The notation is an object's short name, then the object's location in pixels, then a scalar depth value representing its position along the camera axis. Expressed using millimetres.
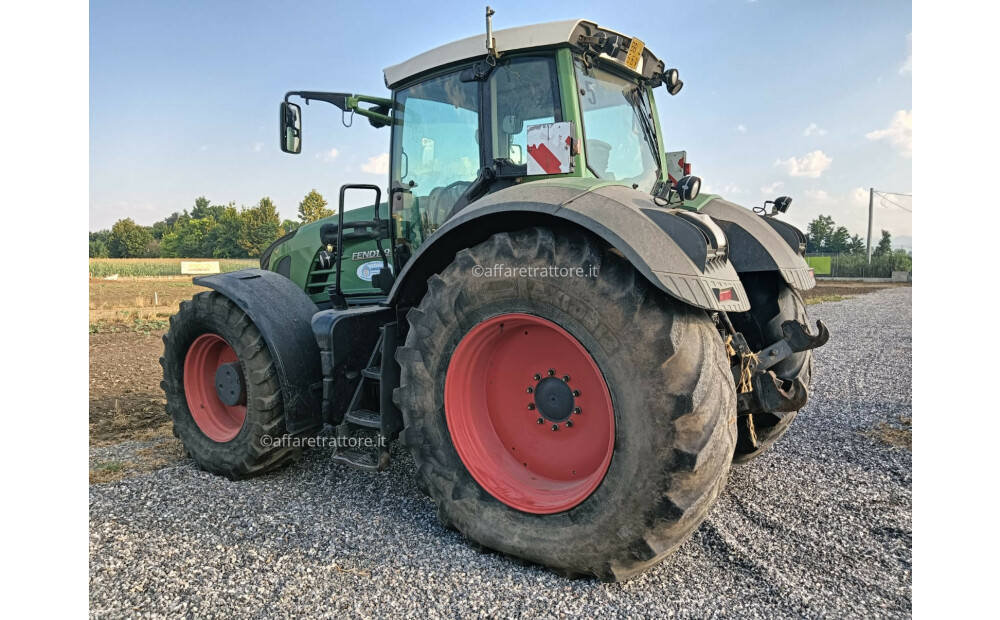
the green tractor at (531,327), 2396
